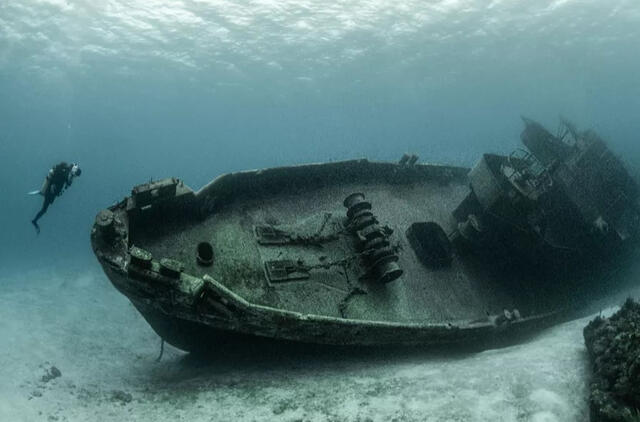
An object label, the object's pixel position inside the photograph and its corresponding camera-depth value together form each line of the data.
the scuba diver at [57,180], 9.38
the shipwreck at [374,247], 5.97
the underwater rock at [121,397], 6.04
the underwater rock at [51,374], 8.15
